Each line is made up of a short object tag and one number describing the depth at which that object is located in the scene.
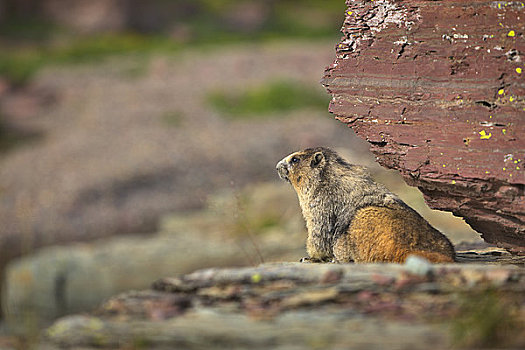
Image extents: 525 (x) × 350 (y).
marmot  11.96
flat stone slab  7.88
